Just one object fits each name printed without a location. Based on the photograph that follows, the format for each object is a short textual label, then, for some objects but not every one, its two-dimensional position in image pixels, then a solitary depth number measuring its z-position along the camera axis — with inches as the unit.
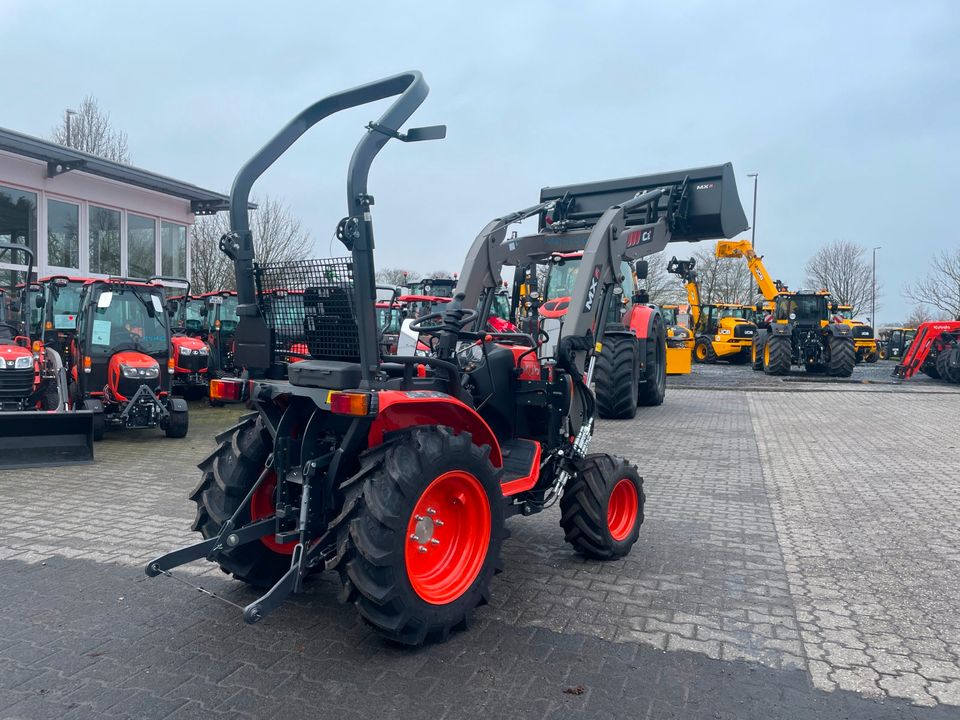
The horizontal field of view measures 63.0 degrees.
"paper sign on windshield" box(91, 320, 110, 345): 421.7
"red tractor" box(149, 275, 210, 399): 539.5
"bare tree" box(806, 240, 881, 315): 1889.8
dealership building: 577.0
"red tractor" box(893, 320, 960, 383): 868.8
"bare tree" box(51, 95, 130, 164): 1032.8
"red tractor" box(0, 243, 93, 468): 332.8
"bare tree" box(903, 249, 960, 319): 1476.5
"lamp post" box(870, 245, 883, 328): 1828.2
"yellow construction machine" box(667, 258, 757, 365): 1219.2
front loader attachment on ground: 330.3
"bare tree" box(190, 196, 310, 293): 1071.6
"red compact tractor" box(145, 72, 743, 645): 143.7
